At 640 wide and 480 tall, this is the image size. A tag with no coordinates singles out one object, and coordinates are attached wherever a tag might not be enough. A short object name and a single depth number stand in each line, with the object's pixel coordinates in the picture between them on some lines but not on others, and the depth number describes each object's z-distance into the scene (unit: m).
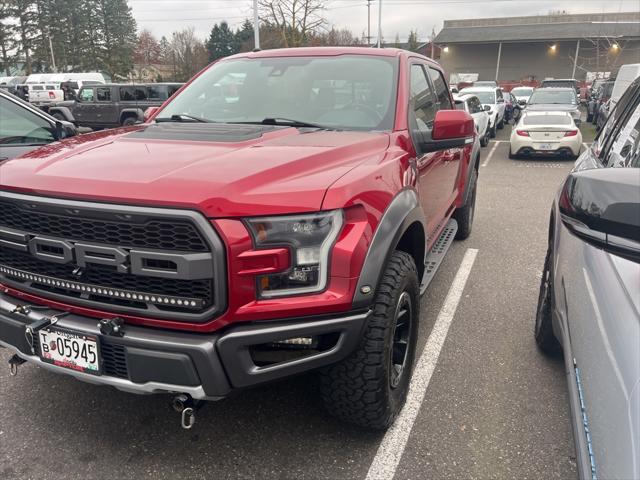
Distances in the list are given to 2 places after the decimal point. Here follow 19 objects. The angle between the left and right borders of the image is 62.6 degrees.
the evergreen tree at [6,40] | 49.44
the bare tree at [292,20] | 24.36
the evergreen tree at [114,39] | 55.91
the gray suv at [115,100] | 16.39
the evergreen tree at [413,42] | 71.45
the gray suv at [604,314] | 1.25
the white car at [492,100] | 16.23
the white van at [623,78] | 13.90
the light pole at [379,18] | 34.22
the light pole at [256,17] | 18.20
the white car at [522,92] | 26.29
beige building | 44.28
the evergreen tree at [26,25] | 50.50
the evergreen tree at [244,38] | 55.25
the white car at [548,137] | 12.13
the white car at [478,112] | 12.16
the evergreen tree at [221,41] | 63.79
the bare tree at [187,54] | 54.19
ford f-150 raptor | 1.95
